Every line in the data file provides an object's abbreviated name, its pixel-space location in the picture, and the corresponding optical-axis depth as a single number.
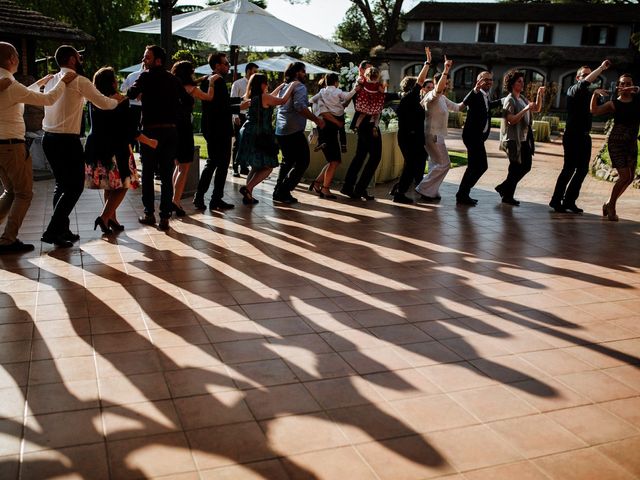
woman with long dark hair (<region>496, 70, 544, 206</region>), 8.84
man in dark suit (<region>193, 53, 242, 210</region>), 7.91
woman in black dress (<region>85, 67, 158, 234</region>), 6.44
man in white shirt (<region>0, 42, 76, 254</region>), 5.46
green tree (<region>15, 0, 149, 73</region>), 28.02
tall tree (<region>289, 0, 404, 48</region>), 48.81
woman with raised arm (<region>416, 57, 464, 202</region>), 9.20
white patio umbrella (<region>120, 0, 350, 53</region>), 9.05
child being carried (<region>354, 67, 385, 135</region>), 8.92
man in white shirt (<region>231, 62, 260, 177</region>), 10.61
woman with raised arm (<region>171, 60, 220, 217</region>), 7.36
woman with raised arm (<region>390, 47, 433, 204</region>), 8.98
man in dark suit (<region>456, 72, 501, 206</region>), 8.98
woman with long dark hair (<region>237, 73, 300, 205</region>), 8.21
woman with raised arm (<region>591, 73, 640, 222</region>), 8.00
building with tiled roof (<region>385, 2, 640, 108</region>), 41.62
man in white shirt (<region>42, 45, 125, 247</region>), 5.96
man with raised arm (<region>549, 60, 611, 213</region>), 8.43
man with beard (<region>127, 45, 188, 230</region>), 6.91
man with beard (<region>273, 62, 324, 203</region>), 8.55
